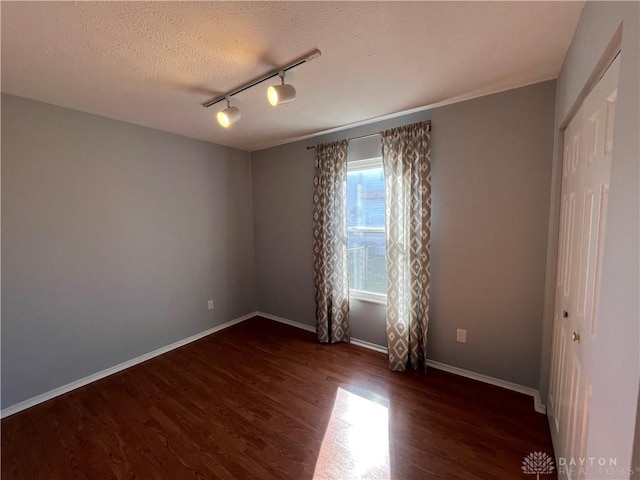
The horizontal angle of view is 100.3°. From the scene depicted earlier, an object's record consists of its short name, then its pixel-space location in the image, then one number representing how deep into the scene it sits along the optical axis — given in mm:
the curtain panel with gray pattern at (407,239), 2299
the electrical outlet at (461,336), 2278
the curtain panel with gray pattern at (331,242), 2822
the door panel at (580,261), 967
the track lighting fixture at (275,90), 1511
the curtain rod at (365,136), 2603
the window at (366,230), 2736
